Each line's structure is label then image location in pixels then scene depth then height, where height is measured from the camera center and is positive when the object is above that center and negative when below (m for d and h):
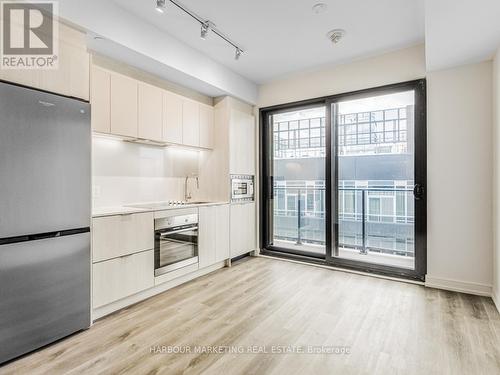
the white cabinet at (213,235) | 3.50 -0.64
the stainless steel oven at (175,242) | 2.94 -0.63
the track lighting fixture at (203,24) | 2.31 +1.68
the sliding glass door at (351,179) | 3.40 +0.13
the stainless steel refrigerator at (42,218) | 1.80 -0.22
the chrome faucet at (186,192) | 4.02 -0.05
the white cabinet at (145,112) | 2.63 +0.88
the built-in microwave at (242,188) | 4.03 +0.01
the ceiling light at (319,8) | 2.47 +1.68
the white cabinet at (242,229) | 4.05 -0.64
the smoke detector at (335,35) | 2.91 +1.70
